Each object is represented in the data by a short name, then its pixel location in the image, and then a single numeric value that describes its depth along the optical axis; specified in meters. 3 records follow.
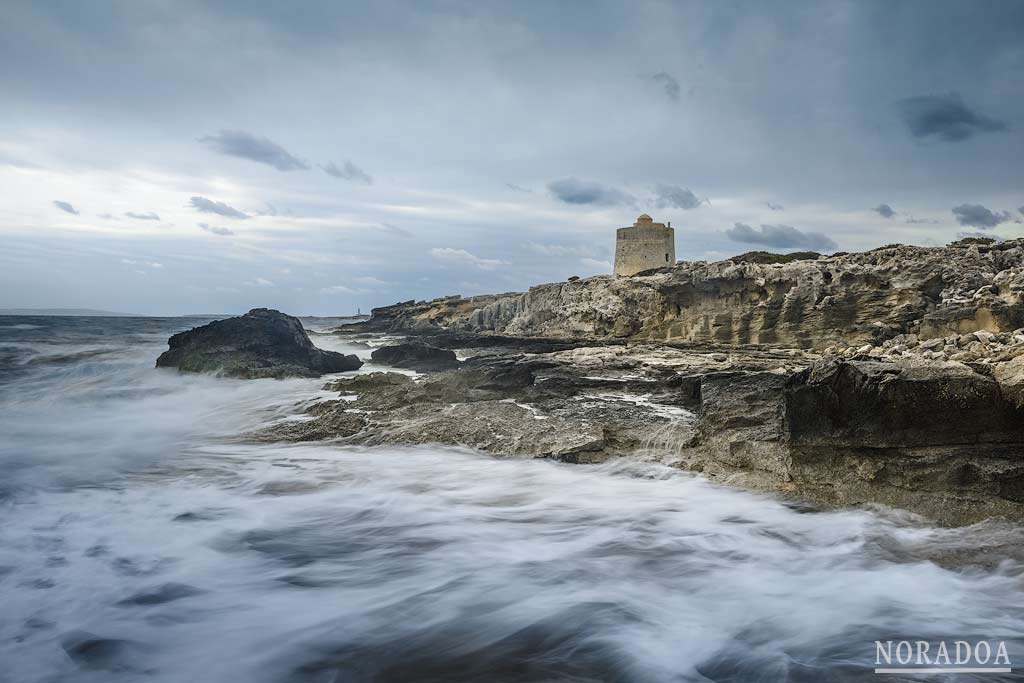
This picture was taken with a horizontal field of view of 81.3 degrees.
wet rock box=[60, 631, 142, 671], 3.77
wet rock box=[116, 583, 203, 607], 4.52
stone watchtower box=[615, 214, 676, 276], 45.59
